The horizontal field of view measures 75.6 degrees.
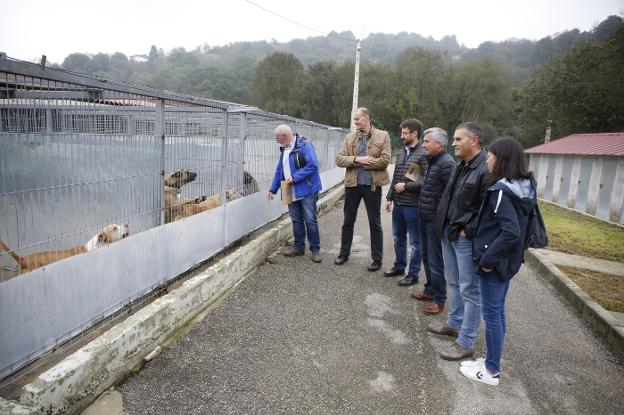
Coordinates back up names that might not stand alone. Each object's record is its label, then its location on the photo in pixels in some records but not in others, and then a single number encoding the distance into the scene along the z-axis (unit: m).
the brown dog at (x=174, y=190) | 4.45
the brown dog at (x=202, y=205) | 4.78
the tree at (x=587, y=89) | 25.06
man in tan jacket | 5.52
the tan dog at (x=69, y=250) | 2.79
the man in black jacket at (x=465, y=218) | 3.38
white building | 12.95
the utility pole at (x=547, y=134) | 31.27
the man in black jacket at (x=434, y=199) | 4.33
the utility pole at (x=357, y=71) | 19.86
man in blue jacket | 5.74
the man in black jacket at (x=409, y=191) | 4.92
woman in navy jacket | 2.96
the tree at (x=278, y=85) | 52.34
